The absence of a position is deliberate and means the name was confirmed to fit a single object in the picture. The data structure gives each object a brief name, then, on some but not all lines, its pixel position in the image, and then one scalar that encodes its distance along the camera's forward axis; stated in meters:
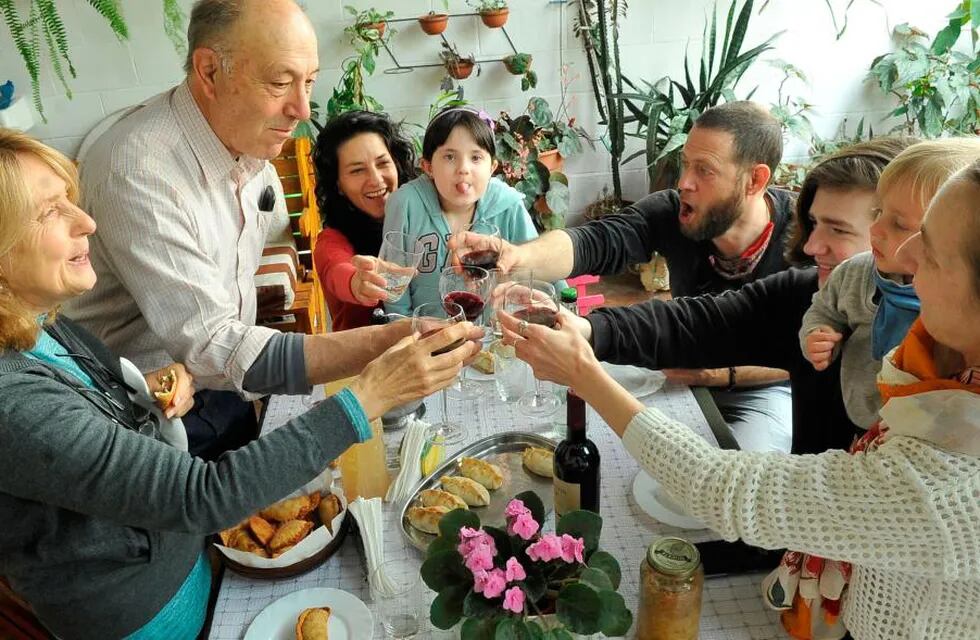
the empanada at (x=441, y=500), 1.28
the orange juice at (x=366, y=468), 1.34
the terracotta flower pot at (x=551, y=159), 4.03
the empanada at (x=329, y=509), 1.27
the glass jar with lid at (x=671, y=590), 0.98
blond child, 1.24
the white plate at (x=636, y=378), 1.70
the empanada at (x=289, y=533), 1.22
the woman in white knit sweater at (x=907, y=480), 0.84
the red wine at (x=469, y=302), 1.53
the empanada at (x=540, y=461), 1.39
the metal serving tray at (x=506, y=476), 1.30
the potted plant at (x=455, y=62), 3.90
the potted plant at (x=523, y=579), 0.88
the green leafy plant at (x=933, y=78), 3.79
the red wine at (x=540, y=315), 1.44
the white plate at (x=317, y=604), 1.11
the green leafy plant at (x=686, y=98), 3.65
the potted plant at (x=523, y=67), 3.90
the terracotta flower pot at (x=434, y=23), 3.77
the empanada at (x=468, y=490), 1.32
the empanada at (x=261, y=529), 1.24
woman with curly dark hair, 2.38
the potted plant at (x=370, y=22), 3.72
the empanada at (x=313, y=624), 1.09
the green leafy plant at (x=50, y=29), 3.13
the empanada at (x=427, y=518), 1.24
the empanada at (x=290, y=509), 1.28
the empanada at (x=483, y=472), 1.37
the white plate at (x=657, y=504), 1.29
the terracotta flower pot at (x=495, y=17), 3.79
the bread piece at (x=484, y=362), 1.77
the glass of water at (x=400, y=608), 1.07
